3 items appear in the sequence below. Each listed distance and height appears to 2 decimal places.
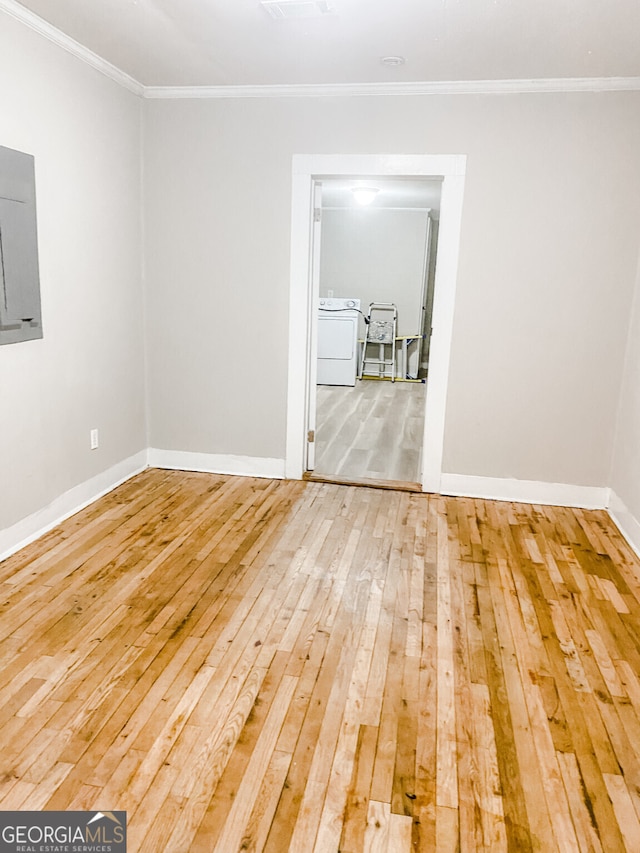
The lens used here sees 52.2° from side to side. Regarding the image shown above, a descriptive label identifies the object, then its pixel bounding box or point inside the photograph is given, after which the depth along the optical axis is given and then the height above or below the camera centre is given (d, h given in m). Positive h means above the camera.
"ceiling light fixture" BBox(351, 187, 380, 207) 6.81 +0.93
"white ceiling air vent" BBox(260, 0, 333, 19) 2.73 +1.14
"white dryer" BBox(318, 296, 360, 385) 8.38 -0.80
